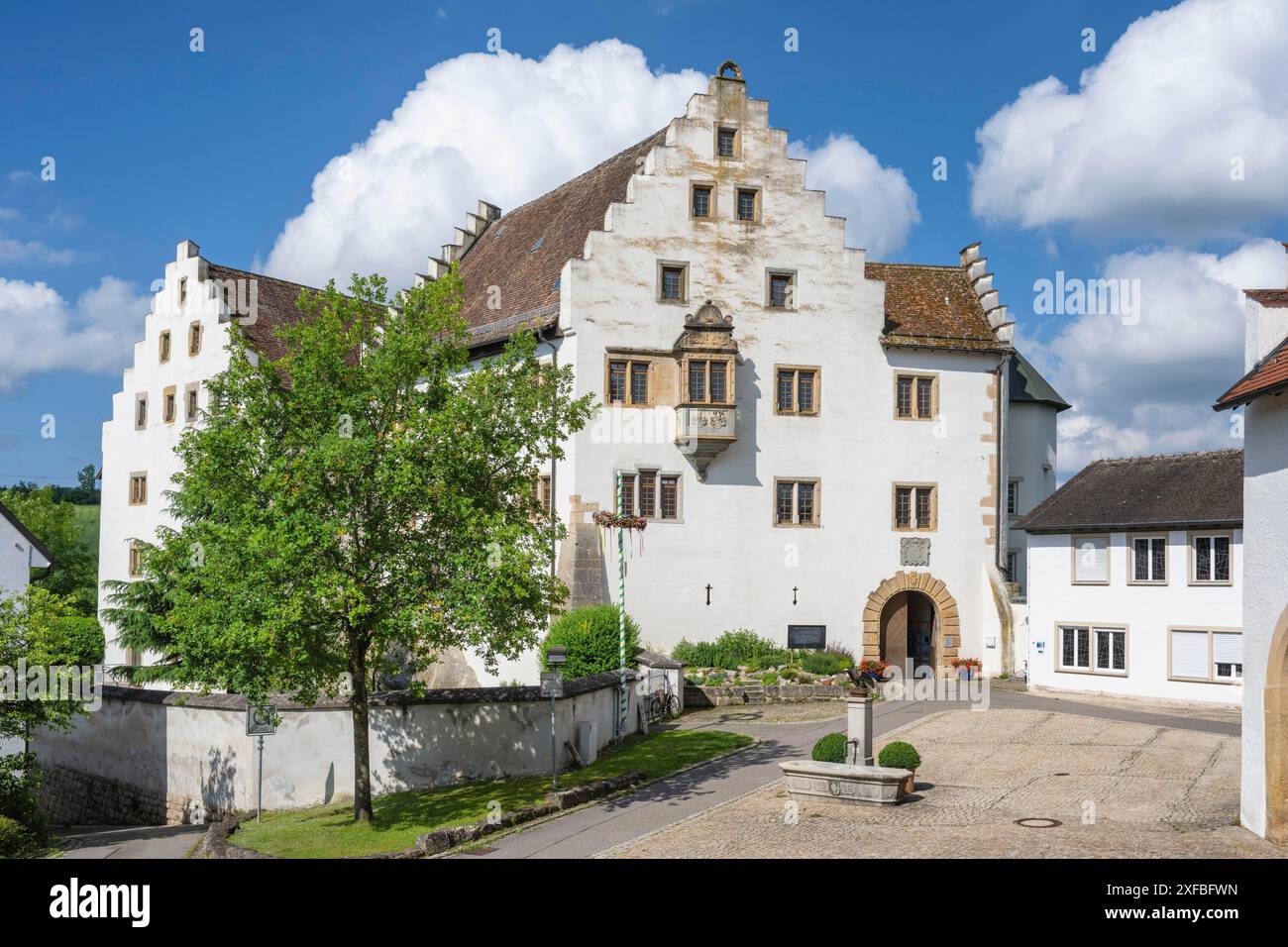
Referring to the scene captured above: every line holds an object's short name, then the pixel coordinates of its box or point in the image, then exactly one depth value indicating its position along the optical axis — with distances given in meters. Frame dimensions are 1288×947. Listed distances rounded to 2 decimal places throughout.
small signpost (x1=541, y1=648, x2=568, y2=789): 22.39
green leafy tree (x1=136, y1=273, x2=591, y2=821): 18.55
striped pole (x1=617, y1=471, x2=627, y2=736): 28.09
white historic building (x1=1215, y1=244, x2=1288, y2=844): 16.41
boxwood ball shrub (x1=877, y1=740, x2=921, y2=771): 20.34
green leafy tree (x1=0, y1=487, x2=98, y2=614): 60.84
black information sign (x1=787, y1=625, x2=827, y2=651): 36.91
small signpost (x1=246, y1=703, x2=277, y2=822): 20.84
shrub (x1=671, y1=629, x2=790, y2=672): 35.19
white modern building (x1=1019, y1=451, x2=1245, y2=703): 31.94
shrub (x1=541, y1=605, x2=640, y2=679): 30.62
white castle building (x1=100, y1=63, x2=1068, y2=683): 35.69
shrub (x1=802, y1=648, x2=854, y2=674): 35.38
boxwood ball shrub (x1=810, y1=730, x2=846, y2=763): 20.64
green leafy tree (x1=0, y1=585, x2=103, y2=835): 22.20
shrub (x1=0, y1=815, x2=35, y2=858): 20.86
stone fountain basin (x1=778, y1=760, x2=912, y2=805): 19.45
